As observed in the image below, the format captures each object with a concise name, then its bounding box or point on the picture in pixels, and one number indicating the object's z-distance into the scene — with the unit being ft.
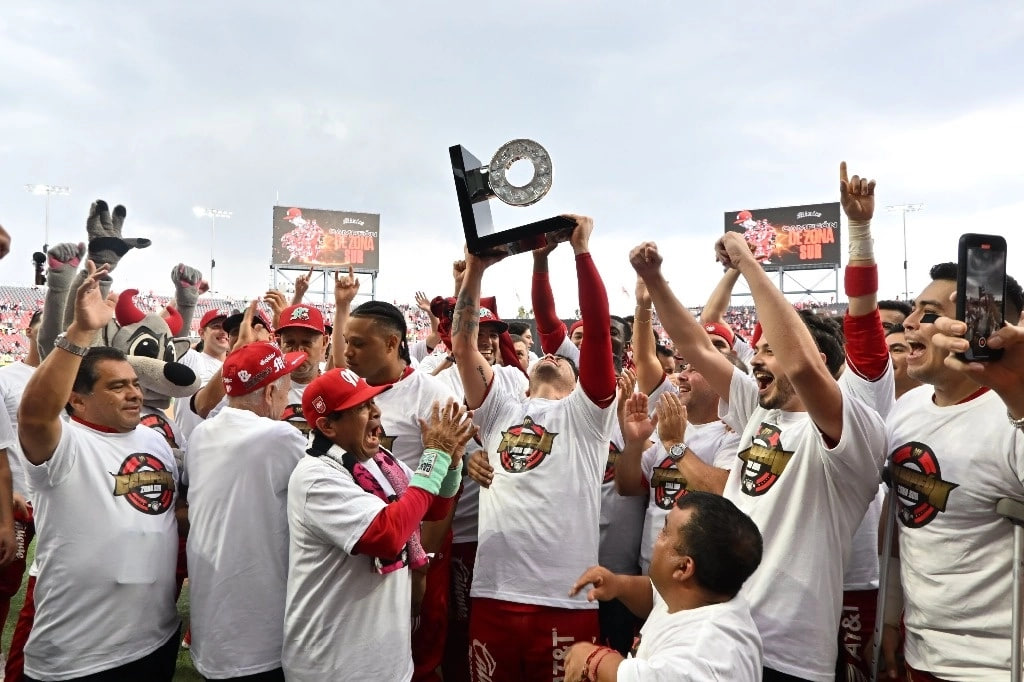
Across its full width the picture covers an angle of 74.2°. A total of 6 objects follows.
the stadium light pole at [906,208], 137.39
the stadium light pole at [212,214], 165.68
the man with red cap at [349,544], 8.30
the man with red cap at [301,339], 15.01
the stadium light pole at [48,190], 146.92
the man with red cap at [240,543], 9.30
